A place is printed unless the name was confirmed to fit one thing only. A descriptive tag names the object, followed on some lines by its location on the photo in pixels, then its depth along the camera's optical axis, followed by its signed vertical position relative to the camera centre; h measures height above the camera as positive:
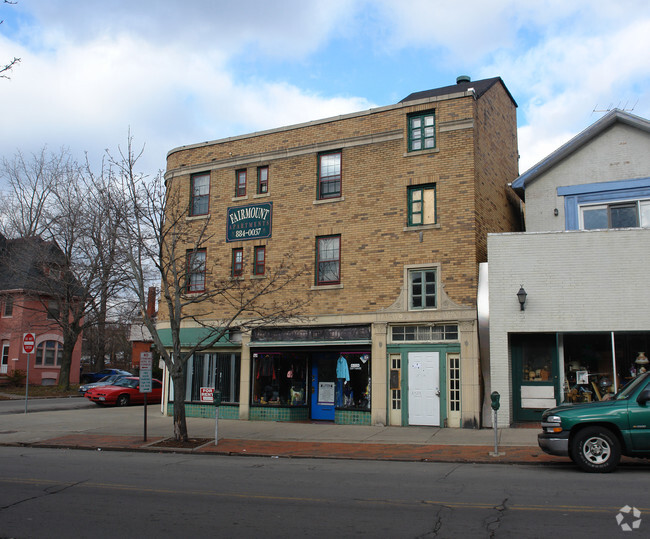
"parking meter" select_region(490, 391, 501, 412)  12.35 -0.63
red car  27.38 -1.25
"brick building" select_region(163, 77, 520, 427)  17.44 +3.66
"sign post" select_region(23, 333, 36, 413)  22.50 +0.79
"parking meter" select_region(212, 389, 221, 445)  14.62 -0.79
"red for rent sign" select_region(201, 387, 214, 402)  15.57 -0.71
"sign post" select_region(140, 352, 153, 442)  15.47 -0.18
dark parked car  44.18 -0.75
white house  15.93 +1.93
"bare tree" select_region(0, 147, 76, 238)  39.72 +9.64
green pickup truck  9.86 -0.97
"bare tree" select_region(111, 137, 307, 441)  15.12 +2.53
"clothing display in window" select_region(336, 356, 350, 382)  18.56 -0.05
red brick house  35.69 +3.63
